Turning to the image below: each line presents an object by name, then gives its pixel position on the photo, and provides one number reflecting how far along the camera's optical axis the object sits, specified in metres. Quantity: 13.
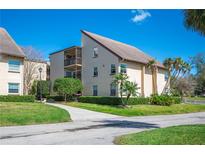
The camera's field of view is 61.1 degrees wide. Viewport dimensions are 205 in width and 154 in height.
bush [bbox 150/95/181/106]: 18.95
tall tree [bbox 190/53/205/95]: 35.20
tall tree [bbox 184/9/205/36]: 6.87
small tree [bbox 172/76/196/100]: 29.07
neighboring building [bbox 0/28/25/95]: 16.32
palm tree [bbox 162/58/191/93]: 21.85
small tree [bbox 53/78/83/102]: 18.30
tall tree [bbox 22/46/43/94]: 23.69
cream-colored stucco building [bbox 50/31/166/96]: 18.60
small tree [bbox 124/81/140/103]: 15.72
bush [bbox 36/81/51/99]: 21.34
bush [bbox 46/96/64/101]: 20.20
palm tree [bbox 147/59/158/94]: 21.11
